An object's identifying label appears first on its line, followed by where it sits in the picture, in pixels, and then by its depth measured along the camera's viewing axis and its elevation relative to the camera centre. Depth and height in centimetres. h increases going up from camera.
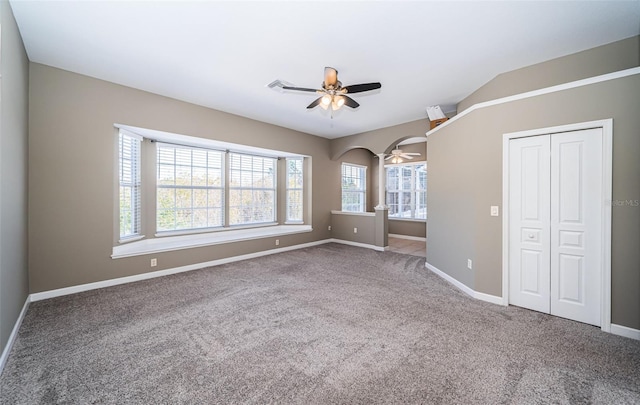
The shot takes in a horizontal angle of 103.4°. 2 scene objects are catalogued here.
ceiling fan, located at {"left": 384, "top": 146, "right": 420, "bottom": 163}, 718 +133
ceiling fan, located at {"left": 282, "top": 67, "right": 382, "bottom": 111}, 292 +133
